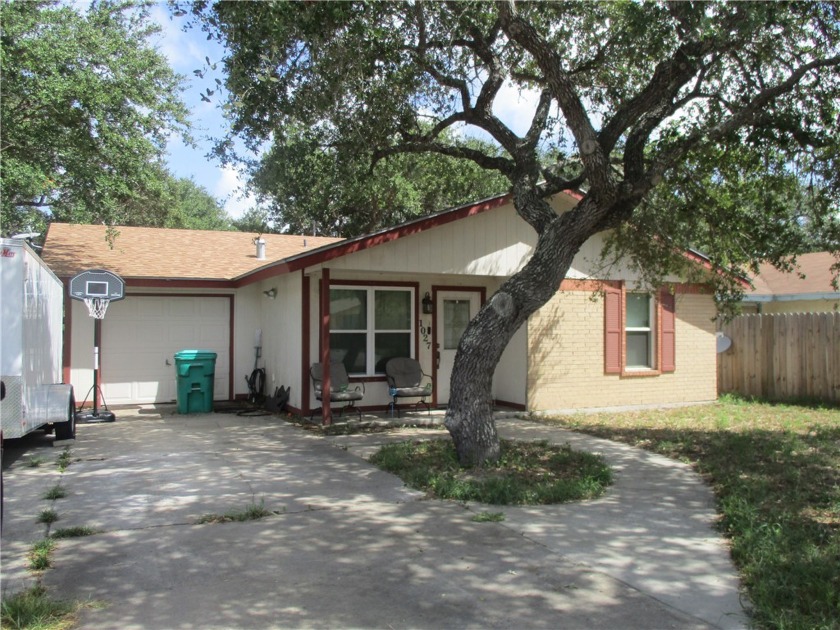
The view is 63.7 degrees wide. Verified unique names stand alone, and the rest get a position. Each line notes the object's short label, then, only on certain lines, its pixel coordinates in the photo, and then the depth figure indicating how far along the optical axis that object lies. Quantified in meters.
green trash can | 13.00
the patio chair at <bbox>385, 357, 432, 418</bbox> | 11.92
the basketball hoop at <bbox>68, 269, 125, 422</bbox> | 11.81
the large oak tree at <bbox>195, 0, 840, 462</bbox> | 7.80
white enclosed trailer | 7.23
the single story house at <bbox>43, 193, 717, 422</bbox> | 11.74
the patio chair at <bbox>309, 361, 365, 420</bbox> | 11.32
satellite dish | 15.96
